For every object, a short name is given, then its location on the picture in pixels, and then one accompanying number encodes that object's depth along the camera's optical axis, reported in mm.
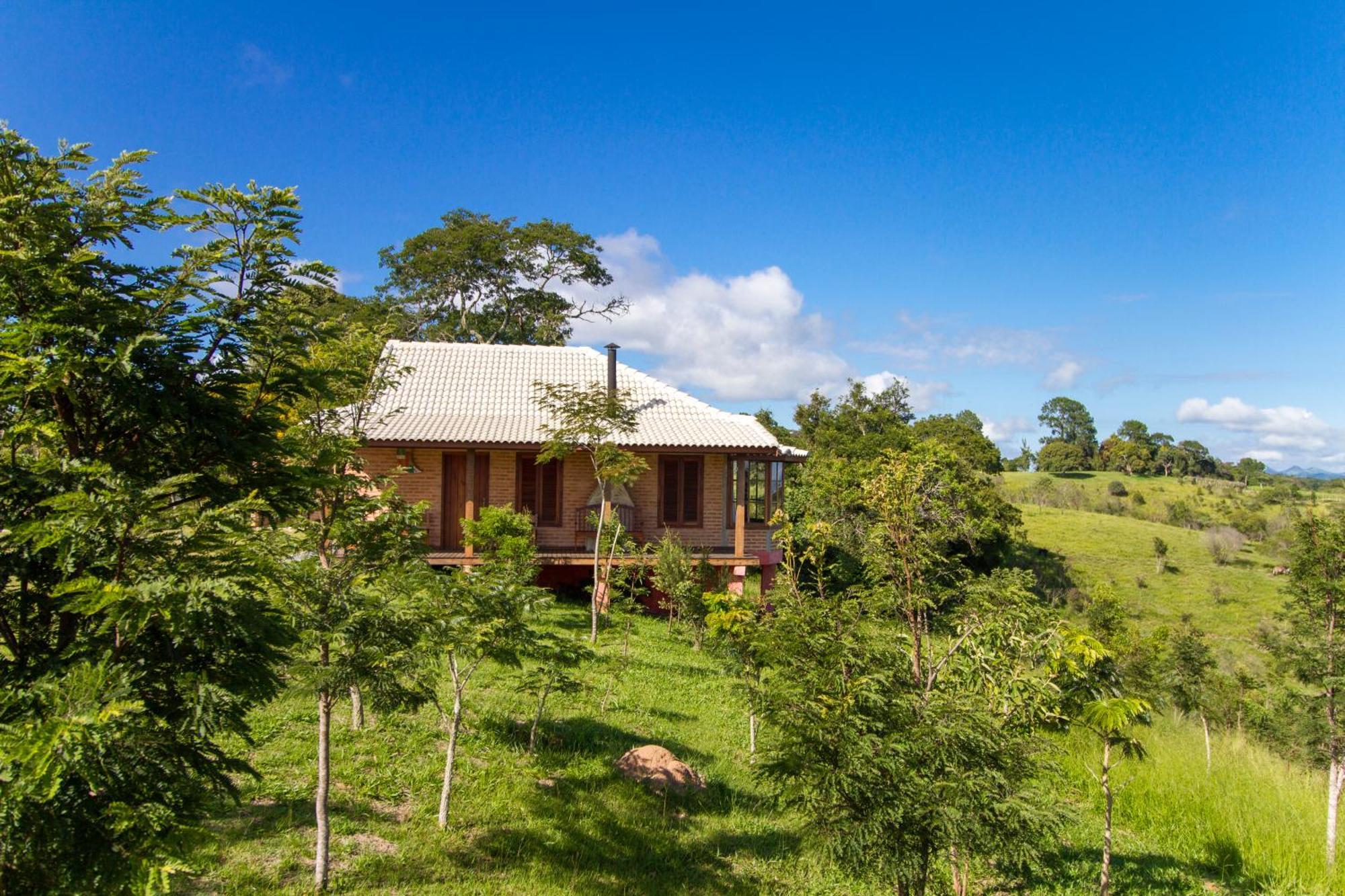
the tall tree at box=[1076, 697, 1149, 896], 4883
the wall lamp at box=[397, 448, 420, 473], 16703
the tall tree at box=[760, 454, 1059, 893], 4246
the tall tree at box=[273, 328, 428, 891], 4859
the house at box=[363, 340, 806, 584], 16438
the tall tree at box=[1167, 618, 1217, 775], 11898
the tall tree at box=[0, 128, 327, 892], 2529
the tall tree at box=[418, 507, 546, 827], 5816
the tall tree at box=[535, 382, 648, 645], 13375
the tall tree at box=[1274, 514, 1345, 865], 8070
